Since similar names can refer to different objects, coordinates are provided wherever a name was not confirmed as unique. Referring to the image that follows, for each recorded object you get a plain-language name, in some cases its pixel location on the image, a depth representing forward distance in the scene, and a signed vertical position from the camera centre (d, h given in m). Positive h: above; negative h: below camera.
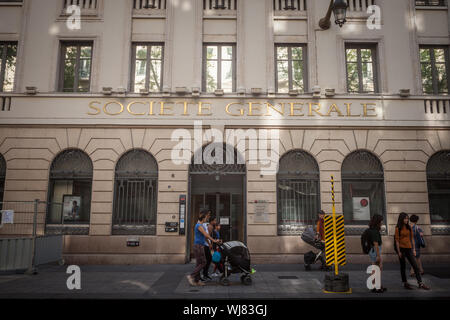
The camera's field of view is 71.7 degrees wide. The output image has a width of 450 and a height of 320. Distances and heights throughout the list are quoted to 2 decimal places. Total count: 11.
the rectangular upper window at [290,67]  14.24 +6.39
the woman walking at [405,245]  8.41 -0.99
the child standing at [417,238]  10.05 -0.96
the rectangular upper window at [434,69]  14.29 +6.42
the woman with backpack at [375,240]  8.23 -0.84
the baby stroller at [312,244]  11.30 -1.39
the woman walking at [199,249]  8.88 -1.21
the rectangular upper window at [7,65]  14.05 +6.31
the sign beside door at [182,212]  12.88 -0.23
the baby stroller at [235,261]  8.77 -1.51
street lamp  11.02 +6.97
